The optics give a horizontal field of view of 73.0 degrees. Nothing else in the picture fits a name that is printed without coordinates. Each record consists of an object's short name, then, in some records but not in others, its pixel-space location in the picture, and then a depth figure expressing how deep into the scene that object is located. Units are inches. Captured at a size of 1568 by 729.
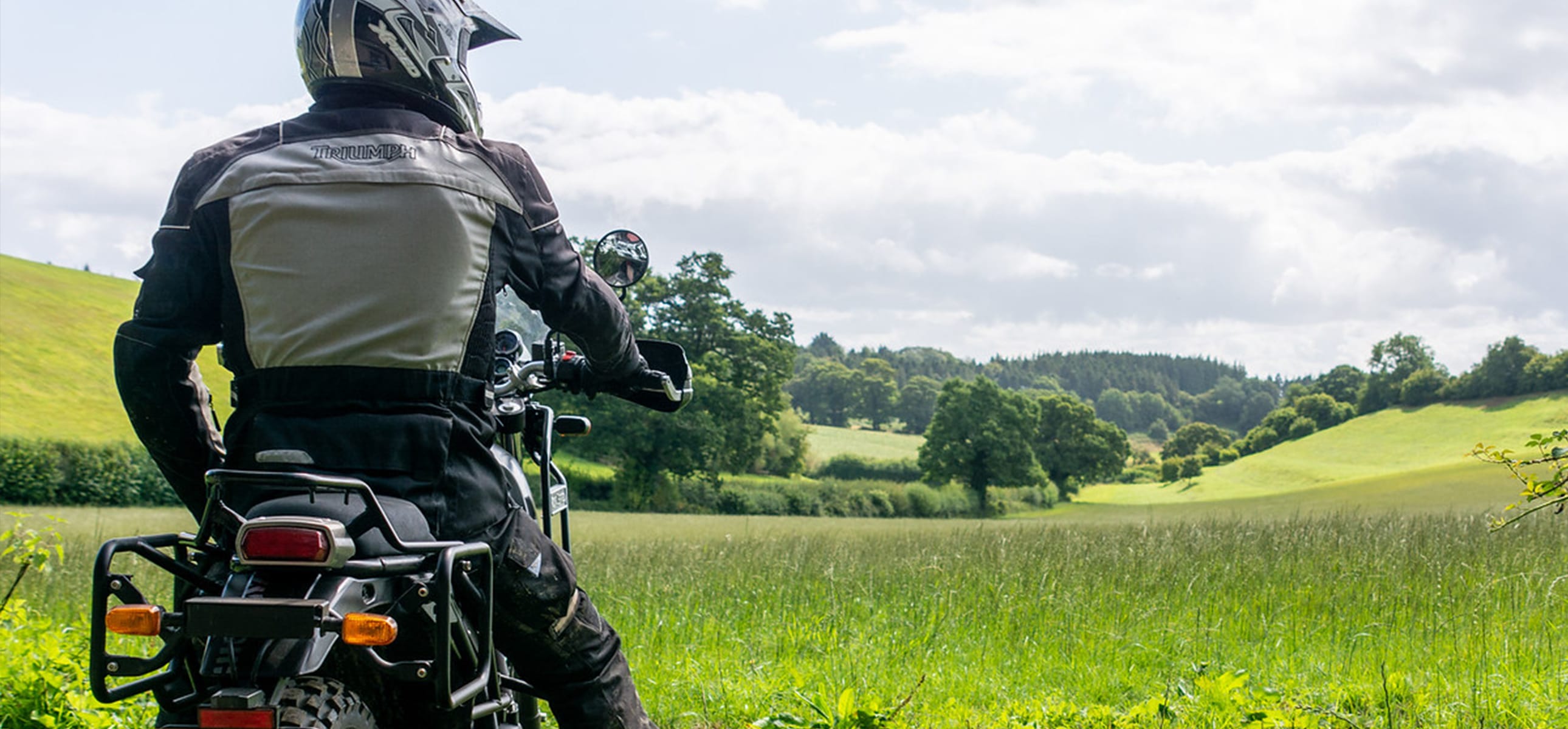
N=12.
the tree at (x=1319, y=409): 4074.8
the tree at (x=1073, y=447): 3196.4
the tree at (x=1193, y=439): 4522.6
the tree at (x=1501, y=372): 3425.2
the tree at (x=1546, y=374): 3302.2
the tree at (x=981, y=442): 2842.0
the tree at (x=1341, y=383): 4439.0
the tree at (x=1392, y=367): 3969.0
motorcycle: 69.0
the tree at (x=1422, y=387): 3777.1
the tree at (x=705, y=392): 2011.6
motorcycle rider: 83.7
